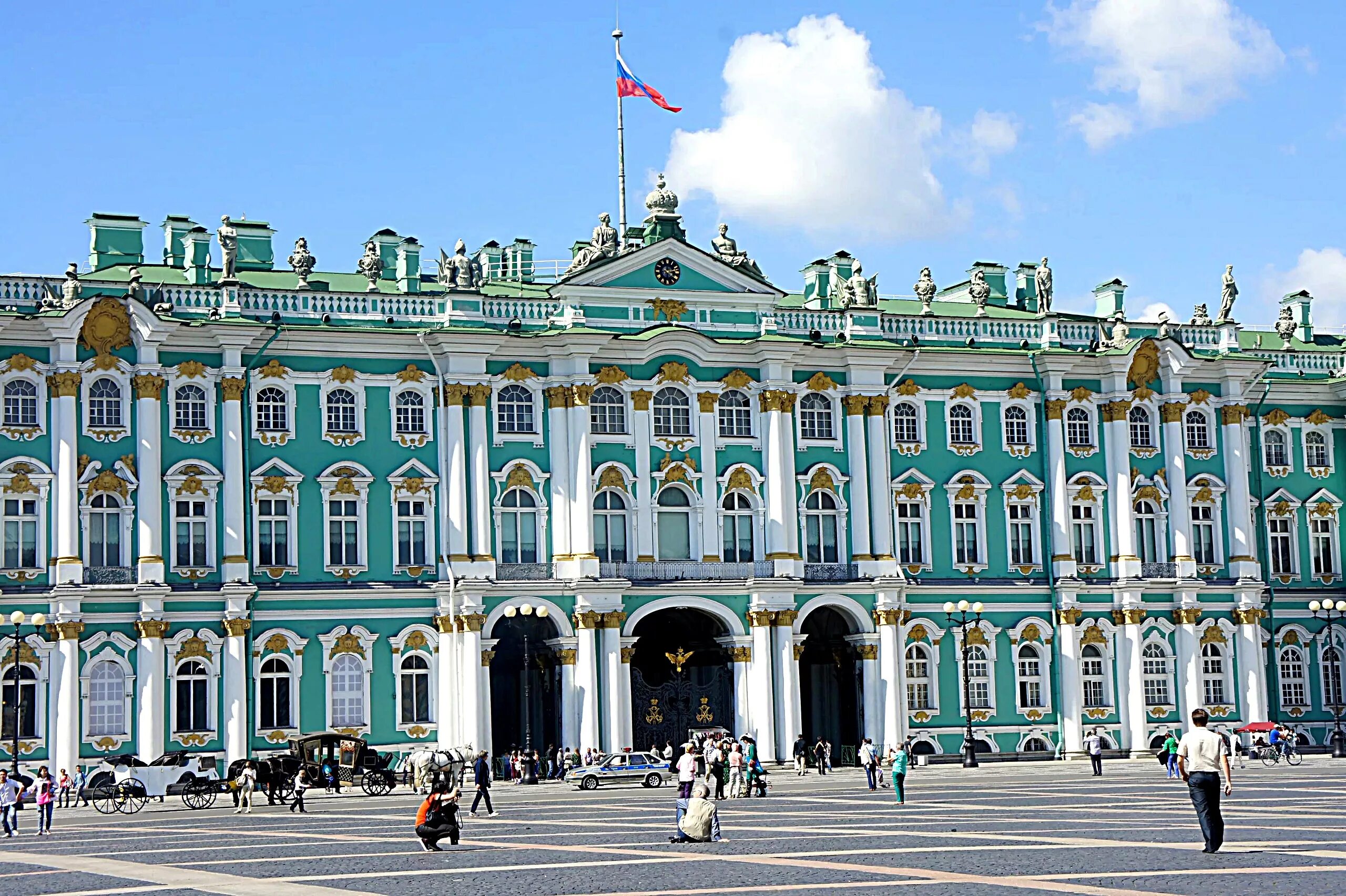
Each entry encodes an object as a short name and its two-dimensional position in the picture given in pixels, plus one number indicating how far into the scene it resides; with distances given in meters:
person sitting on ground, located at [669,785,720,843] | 35.09
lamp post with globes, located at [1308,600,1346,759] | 72.50
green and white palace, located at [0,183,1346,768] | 65.38
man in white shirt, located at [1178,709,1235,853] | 28.05
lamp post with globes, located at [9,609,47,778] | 58.19
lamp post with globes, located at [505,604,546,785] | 66.19
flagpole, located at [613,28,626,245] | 75.56
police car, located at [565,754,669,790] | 62.34
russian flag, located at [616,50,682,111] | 73.88
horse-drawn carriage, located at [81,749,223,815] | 54.88
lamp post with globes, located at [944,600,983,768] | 69.81
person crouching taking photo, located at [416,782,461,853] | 34.41
